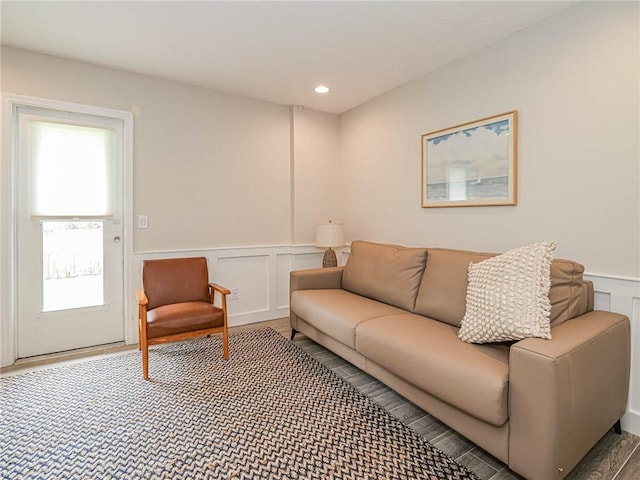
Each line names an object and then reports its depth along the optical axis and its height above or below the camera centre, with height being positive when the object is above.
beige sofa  1.35 -0.63
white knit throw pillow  1.58 -0.33
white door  2.68 +0.03
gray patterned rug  1.55 -1.08
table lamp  3.62 -0.02
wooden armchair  2.43 -0.59
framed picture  2.38 +0.56
